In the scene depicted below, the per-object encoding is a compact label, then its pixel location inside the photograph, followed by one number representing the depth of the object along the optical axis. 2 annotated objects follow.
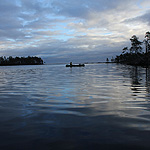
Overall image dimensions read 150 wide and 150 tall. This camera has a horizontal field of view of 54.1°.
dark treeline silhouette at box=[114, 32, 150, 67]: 68.00
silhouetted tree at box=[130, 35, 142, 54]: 89.41
